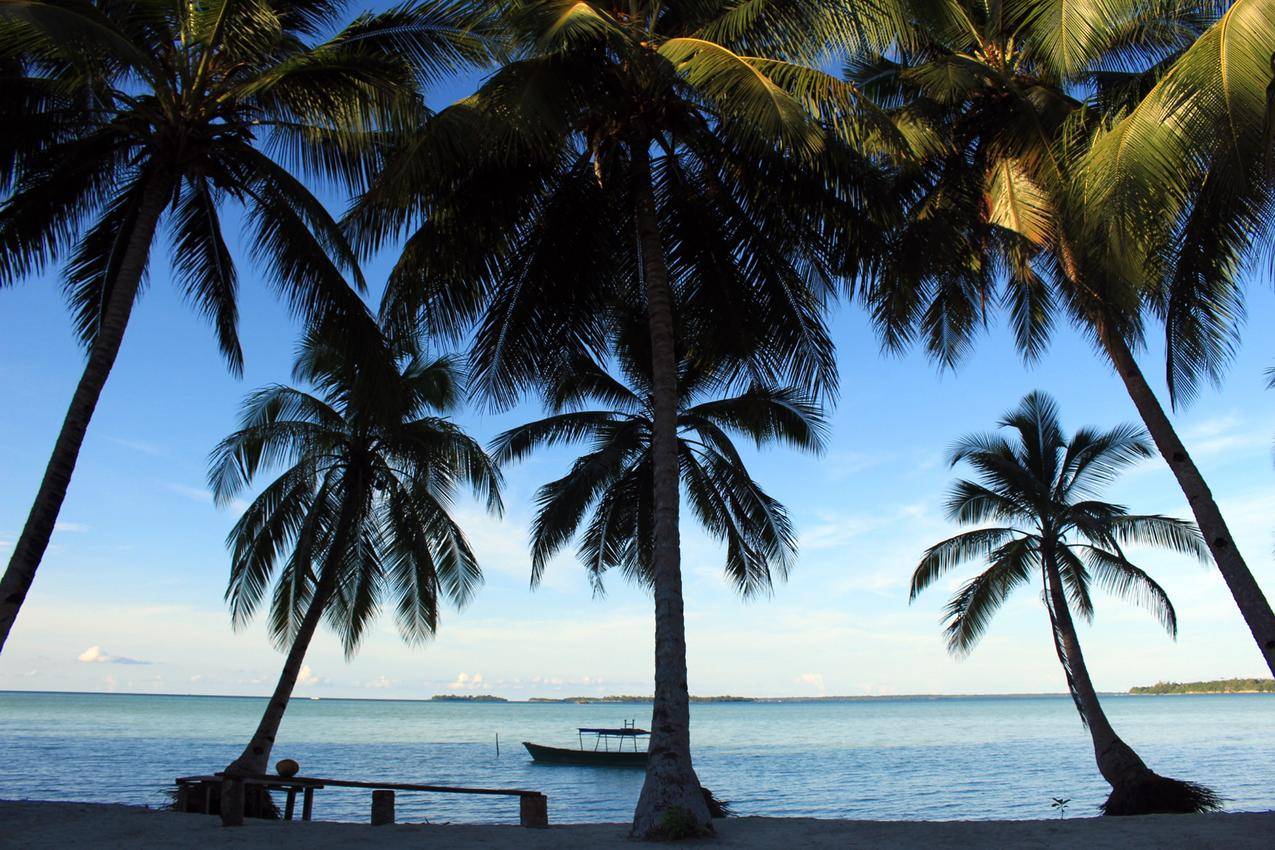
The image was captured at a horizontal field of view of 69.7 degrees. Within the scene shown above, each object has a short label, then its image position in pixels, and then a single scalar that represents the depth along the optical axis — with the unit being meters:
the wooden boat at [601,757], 41.09
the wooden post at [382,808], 11.87
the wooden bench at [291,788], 10.96
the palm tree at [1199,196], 6.18
